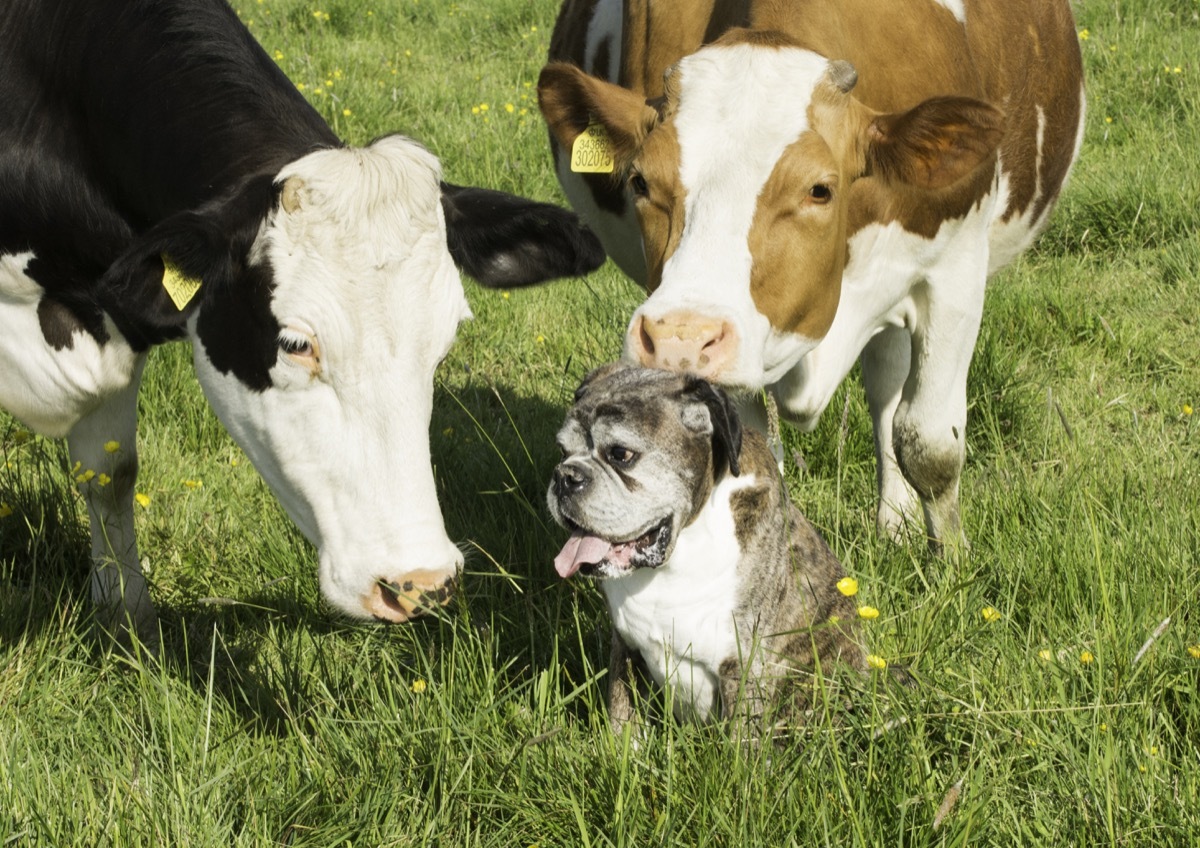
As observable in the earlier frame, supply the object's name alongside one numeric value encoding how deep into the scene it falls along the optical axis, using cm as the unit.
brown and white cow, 338
